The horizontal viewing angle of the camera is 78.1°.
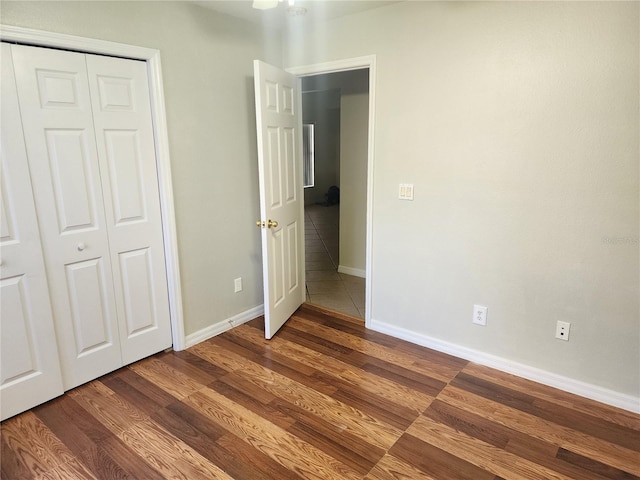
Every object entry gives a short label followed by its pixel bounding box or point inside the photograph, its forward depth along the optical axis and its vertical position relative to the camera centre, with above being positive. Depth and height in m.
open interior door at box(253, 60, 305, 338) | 2.72 -0.28
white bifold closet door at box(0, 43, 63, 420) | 1.93 -0.69
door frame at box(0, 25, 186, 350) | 1.95 +0.23
